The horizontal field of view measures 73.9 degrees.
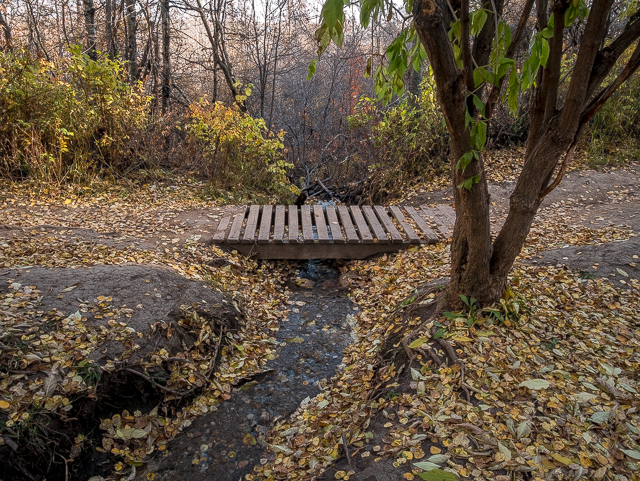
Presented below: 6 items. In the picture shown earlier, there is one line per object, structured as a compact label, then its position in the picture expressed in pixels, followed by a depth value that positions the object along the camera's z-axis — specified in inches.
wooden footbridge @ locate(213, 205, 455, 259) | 182.1
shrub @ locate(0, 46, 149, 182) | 206.5
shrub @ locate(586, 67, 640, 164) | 289.3
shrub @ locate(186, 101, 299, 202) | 252.2
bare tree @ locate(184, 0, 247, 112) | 287.1
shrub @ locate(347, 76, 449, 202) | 282.2
